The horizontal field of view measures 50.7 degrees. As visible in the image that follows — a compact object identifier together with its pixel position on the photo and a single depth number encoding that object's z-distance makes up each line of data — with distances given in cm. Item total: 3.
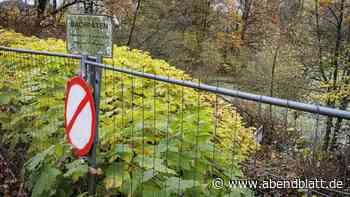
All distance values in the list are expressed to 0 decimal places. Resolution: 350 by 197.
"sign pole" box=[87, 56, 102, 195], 250
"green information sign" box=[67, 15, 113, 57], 247
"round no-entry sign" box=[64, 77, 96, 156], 243
